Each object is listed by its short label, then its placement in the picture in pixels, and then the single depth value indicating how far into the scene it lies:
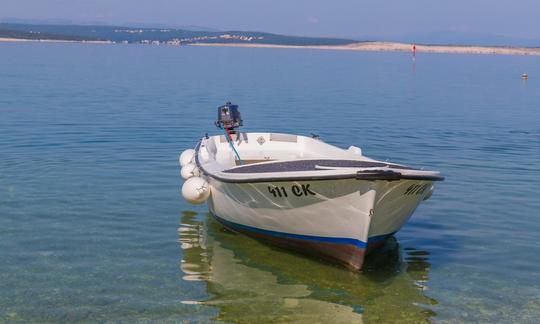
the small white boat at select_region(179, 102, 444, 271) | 10.73
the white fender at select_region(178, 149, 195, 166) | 16.75
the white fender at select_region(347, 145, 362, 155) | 15.17
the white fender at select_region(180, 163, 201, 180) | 15.15
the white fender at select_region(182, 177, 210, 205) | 13.59
